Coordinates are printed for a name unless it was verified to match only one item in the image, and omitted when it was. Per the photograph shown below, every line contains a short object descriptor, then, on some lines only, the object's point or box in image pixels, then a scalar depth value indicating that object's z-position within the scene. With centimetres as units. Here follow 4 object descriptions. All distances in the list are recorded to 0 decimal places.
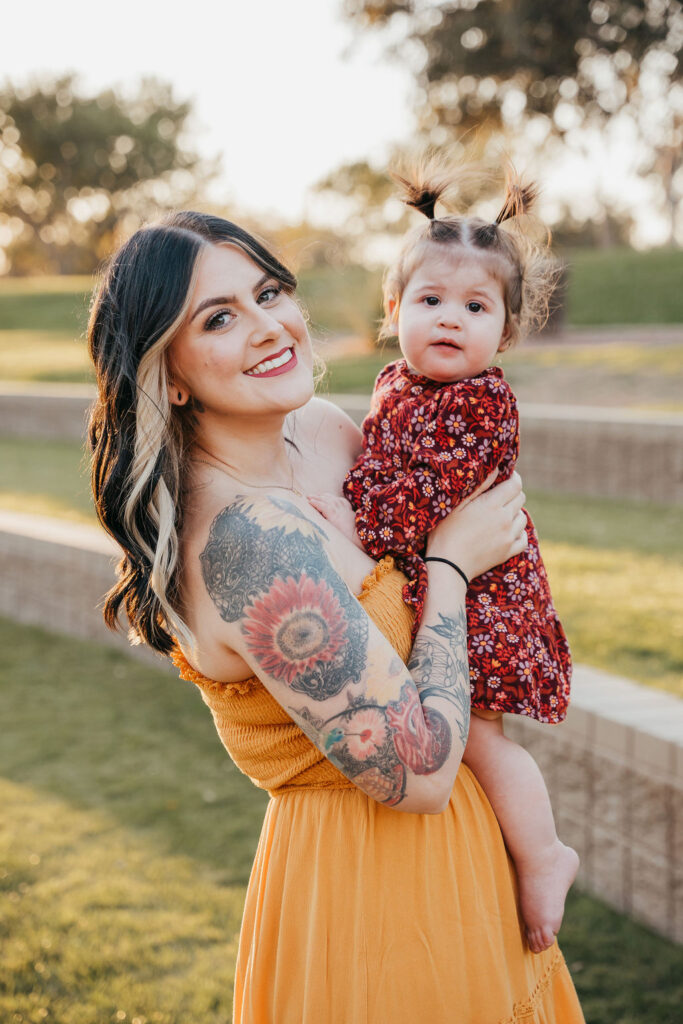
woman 164
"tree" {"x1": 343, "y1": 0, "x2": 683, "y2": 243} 1820
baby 196
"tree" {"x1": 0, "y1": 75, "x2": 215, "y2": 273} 4459
